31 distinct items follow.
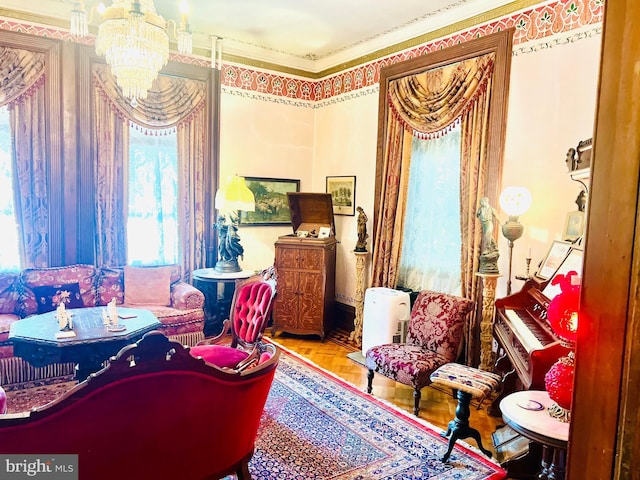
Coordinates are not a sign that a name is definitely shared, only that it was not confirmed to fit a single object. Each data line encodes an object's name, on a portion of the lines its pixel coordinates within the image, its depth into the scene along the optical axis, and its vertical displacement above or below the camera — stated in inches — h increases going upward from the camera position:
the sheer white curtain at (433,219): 182.7 -2.4
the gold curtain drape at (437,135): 166.9 +30.2
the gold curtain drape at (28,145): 175.2 +20.8
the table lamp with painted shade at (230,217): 200.2 -5.6
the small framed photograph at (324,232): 224.2 -11.4
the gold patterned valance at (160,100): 193.2 +45.7
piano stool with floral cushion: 114.6 -44.7
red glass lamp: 76.9 -19.7
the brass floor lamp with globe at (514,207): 143.0 +3.0
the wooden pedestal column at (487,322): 151.3 -35.9
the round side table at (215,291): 203.7 -41.8
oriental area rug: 109.3 -62.2
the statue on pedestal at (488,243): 149.2 -9.2
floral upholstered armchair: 140.9 -45.1
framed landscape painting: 232.1 +3.4
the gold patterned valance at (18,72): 173.2 +48.5
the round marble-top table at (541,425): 78.4 -36.9
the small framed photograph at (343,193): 227.8 +8.5
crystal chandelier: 117.5 +43.1
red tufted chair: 135.8 -37.9
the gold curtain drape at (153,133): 194.1 +24.2
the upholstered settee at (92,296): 160.4 -38.6
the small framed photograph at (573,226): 128.8 -2.2
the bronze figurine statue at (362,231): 212.1 -9.6
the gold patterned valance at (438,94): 167.2 +47.4
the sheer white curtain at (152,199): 203.6 +1.4
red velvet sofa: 64.4 -32.9
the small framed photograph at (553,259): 129.9 -12.0
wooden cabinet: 215.9 -37.0
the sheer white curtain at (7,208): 176.8 -4.4
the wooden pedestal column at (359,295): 213.3 -39.9
